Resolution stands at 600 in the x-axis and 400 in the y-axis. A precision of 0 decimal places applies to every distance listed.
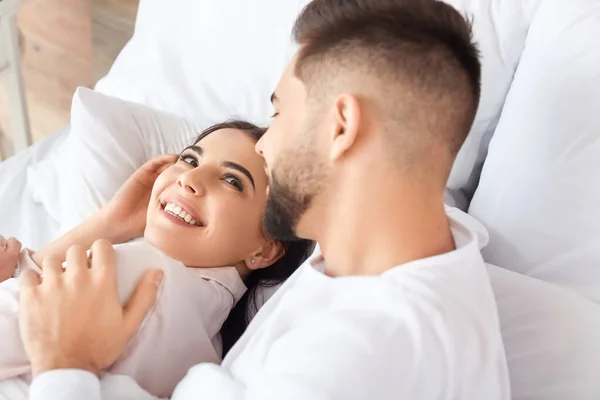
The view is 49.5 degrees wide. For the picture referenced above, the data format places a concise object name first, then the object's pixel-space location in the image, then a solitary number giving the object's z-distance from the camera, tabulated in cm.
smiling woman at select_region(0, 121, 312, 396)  98
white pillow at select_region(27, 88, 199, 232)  138
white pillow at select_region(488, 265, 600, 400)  92
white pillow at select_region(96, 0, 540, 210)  119
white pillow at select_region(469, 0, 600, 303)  102
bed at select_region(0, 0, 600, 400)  102
